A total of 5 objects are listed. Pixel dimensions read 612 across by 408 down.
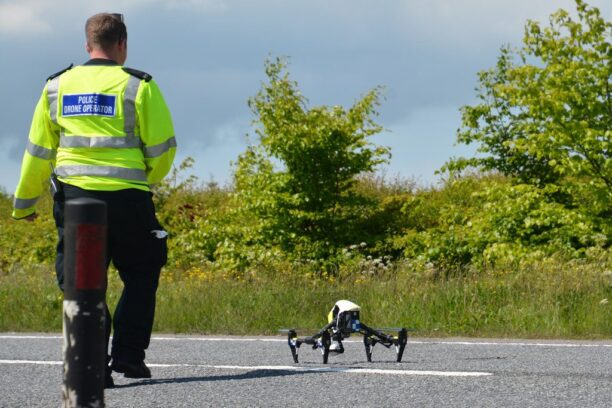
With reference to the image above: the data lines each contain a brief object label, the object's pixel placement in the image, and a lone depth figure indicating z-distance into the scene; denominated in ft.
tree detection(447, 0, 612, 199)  120.16
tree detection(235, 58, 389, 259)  129.29
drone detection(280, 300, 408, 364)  43.34
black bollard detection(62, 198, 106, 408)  20.13
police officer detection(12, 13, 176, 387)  36.40
